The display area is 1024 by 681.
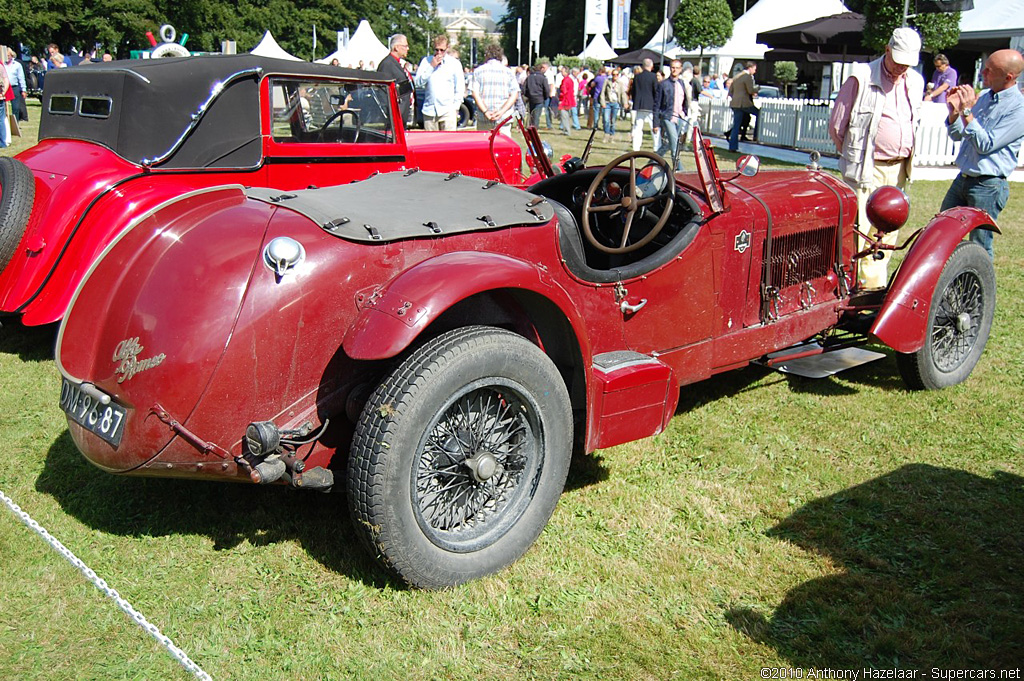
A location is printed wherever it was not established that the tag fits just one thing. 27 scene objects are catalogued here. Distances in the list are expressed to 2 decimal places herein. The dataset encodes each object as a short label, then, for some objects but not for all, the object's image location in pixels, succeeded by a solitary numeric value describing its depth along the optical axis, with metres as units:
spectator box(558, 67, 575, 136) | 20.28
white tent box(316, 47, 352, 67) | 25.30
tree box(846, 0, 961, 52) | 15.46
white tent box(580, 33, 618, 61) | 37.41
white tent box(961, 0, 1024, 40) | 19.62
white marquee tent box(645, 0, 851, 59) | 25.52
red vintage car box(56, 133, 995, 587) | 2.68
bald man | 5.75
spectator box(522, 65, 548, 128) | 17.42
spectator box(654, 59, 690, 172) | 13.33
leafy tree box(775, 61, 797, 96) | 32.66
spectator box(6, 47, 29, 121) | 19.19
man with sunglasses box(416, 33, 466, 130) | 11.45
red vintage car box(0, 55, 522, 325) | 5.15
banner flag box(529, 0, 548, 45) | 27.64
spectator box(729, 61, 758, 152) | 16.56
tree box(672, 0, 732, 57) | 28.61
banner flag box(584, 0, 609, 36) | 34.03
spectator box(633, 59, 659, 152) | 14.67
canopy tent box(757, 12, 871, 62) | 18.14
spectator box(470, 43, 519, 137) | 12.42
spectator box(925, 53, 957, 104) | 13.21
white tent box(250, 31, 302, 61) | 32.18
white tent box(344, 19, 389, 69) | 27.52
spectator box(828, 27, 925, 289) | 6.04
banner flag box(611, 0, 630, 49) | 32.25
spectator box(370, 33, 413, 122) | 8.48
